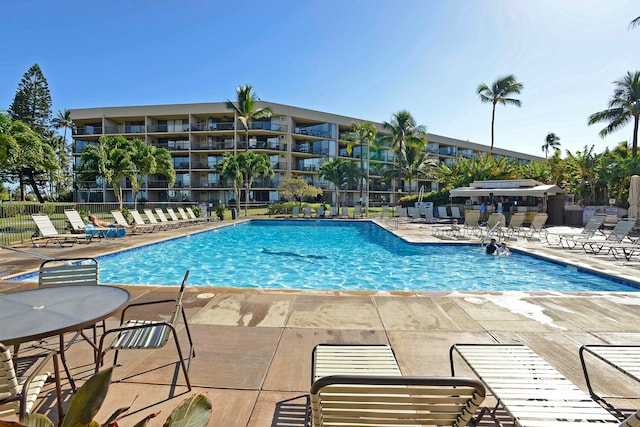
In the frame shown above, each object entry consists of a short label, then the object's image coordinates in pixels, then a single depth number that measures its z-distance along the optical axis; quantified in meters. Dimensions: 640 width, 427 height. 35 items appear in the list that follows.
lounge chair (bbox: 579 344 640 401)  2.11
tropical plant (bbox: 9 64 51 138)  41.25
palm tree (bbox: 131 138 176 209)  22.31
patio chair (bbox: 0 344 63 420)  1.57
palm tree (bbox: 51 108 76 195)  45.38
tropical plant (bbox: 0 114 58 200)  12.04
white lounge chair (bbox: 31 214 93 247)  10.59
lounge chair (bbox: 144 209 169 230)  15.69
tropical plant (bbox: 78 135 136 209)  19.59
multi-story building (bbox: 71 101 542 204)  36.97
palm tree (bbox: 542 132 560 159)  60.58
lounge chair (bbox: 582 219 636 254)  9.90
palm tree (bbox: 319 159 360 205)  34.16
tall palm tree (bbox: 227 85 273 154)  29.78
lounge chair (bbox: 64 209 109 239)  12.07
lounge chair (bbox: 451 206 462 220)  22.44
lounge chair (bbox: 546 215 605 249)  11.05
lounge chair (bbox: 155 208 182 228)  16.42
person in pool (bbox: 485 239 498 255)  10.37
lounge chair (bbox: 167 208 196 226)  17.38
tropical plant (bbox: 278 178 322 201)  26.75
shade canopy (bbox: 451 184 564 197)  16.89
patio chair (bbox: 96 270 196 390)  2.44
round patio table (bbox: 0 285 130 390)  2.05
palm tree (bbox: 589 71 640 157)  25.59
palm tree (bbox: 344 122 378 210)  28.42
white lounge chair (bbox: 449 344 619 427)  1.64
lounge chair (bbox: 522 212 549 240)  13.06
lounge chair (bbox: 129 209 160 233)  14.88
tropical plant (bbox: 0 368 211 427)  0.93
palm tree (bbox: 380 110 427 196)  32.16
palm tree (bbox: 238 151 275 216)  25.12
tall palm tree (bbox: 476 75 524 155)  30.50
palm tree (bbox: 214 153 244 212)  24.48
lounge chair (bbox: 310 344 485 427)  1.31
